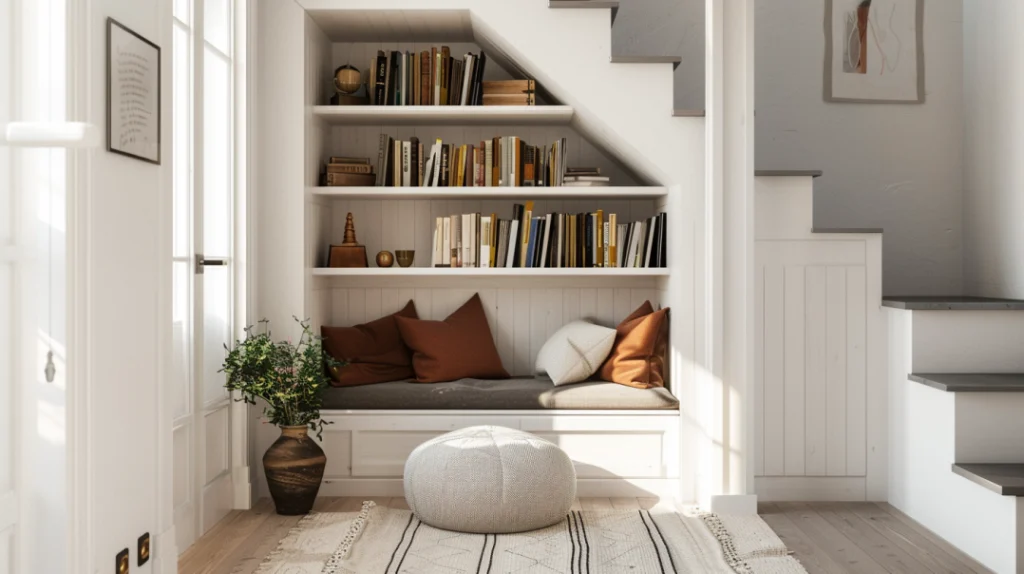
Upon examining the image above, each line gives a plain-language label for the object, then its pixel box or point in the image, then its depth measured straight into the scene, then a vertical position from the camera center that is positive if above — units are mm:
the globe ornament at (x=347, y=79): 4234 +903
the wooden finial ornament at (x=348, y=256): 4262 +103
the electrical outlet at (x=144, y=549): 2552 -744
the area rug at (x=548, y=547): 2986 -918
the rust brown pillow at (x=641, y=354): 4023 -331
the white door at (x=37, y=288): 2094 -22
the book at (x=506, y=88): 4156 +849
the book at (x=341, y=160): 4215 +535
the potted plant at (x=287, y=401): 3537 -483
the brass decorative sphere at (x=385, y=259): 4305 +90
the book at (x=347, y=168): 4188 +497
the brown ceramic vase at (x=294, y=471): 3598 -742
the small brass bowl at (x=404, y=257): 4282 +98
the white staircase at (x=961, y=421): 3027 -517
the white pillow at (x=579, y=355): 4074 -336
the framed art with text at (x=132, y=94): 2369 +492
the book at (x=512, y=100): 4148 +793
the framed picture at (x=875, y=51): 4508 +1100
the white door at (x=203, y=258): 3209 +74
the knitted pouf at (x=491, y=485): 3312 -742
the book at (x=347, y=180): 4180 +442
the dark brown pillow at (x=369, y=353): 4070 -335
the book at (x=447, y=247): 4227 +142
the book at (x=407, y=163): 4205 +520
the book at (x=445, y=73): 4184 +921
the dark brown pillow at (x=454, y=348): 4168 -316
